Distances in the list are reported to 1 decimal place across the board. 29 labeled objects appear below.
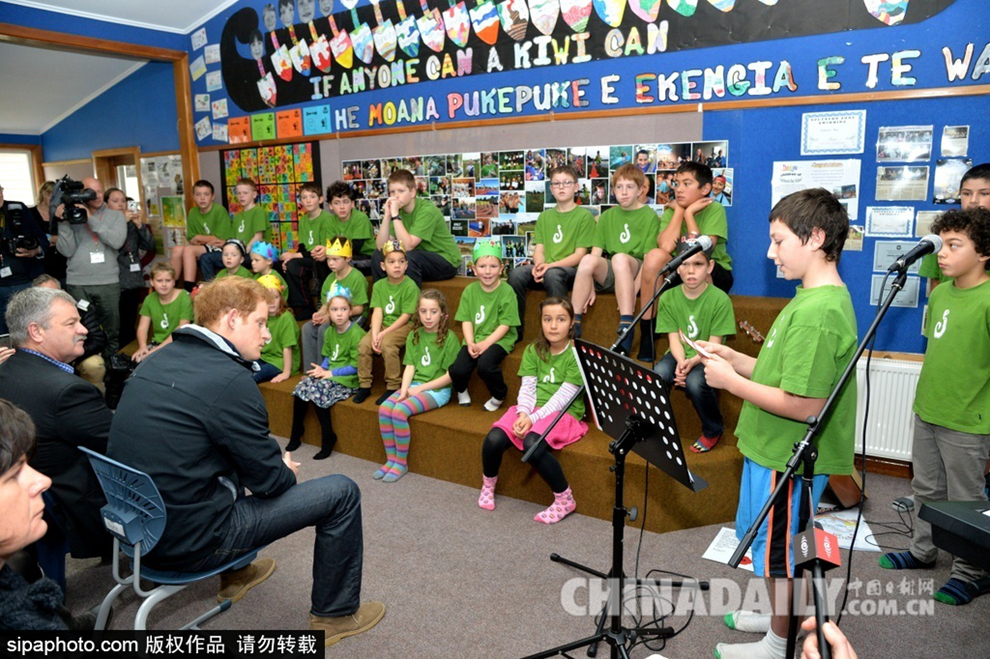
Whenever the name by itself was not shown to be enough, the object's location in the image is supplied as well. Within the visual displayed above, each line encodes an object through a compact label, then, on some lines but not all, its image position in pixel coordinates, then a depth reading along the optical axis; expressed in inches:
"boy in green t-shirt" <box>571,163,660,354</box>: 162.1
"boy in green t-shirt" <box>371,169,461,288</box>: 192.1
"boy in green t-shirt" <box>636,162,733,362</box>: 155.6
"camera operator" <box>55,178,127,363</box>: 215.5
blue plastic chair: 81.0
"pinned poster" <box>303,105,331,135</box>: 237.1
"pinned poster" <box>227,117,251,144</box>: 263.3
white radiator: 140.9
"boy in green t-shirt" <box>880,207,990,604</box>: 98.5
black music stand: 79.6
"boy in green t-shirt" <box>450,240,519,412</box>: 155.8
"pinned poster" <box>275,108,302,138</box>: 246.1
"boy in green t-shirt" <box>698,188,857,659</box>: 74.3
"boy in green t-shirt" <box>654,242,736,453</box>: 131.9
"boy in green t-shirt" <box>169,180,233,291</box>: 254.8
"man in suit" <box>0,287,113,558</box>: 94.8
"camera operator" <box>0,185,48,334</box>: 200.2
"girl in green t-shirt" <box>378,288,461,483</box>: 154.9
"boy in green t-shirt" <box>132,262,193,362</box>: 207.5
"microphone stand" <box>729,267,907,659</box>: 62.4
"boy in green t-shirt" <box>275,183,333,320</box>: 217.3
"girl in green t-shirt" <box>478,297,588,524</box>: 132.0
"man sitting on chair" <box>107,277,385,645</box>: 83.3
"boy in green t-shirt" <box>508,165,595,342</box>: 169.2
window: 364.8
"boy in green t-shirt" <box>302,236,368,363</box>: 183.3
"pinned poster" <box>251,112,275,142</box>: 253.9
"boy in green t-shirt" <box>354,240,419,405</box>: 169.3
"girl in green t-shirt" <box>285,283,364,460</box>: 170.9
